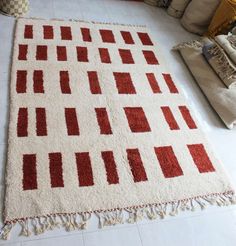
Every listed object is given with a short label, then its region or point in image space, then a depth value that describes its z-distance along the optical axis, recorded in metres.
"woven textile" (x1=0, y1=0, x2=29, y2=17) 2.23
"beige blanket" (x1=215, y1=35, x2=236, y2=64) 2.07
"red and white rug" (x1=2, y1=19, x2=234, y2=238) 1.34
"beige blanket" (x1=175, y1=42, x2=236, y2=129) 1.90
